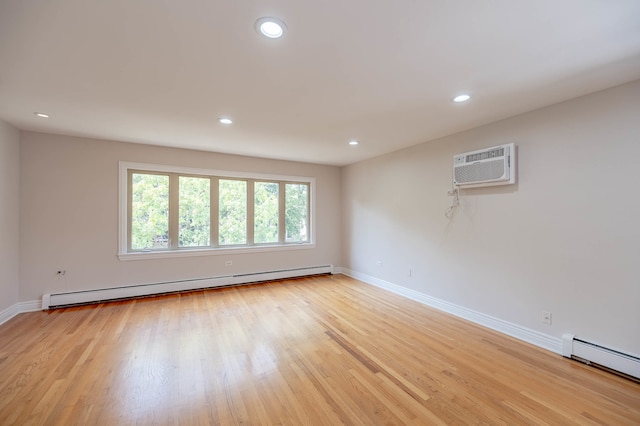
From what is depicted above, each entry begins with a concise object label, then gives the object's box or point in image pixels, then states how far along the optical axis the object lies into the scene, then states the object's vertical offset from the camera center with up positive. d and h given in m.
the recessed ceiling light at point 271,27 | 1.50 +1.09
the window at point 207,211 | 4.22 +0.03
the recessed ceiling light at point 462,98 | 2.46 +1.09
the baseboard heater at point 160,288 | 3.67 -1.21
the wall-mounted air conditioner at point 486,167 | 2.91 +0.55
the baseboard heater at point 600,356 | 2.14 -1.23
